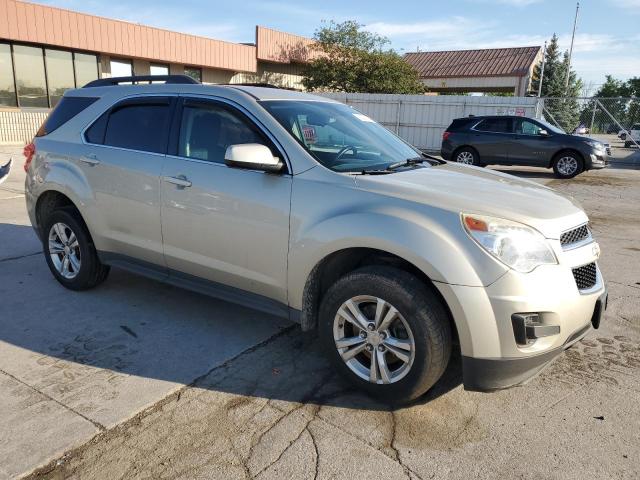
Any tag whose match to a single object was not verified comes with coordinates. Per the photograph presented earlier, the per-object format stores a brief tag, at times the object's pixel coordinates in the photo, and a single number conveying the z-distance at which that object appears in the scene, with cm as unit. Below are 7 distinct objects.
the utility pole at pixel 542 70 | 4081
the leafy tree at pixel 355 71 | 2964
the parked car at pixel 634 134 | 2795
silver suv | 268
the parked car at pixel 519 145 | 1395
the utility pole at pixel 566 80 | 4569
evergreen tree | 4606
